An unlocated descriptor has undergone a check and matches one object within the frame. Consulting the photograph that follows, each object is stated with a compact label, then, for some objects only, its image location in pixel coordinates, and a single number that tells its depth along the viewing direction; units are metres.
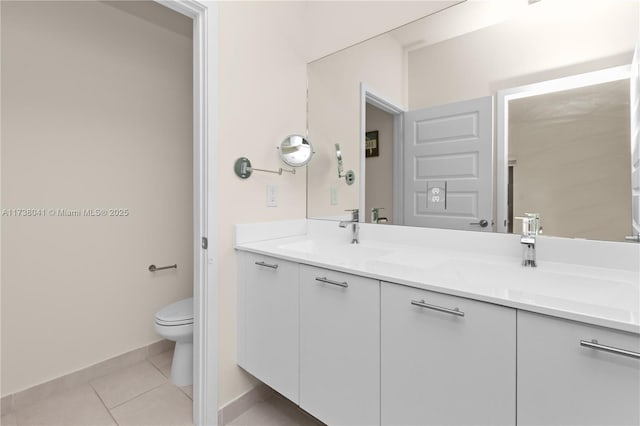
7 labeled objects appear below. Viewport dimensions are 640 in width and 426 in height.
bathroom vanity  0.71
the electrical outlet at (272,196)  1.76
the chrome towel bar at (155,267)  2.21
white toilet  1.79
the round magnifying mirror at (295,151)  1.79
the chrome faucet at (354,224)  1.72
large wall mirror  1.10
